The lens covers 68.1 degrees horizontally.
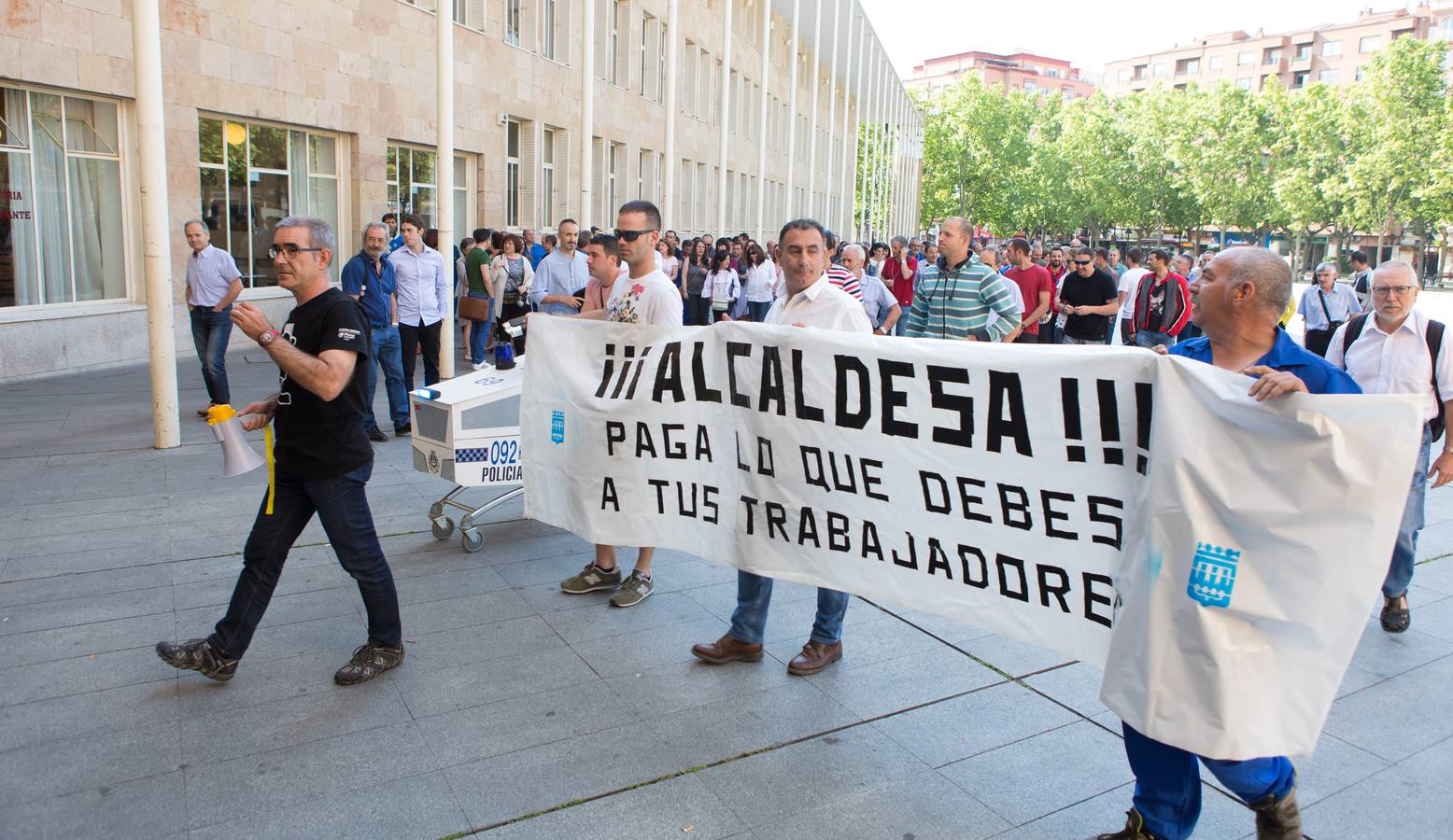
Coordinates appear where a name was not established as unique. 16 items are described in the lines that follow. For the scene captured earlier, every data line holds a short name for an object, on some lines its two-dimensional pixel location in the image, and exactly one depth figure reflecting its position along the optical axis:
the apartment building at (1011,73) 174.12
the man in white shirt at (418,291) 9.99
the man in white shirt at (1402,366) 5.21
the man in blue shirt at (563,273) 12.16
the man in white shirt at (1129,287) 15.94
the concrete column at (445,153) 12.23
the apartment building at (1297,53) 99.75
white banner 2.83
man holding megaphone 4.18
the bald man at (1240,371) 3.04
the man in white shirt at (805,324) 4.62
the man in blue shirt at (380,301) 9.25
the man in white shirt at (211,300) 9.73
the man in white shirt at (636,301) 5.35
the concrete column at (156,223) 8.44
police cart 5.89
